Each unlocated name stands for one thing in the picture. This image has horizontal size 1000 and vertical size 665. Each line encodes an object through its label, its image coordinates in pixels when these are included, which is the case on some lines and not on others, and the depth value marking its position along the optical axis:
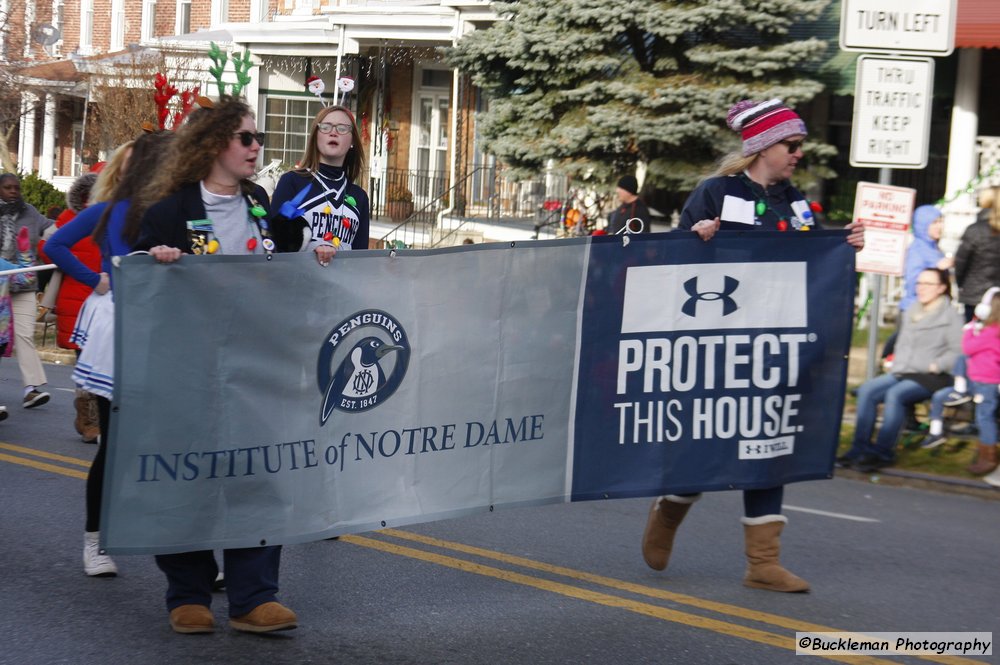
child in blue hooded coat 12.80
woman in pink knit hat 6.22
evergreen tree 16.89
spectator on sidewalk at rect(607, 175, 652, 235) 14.24
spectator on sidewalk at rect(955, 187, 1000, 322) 12.31
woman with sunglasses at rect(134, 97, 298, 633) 5.25
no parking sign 11.84
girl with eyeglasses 6.34
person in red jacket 9.56
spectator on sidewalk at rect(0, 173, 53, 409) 11.60
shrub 27.89
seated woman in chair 11.18
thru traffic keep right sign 11.05
